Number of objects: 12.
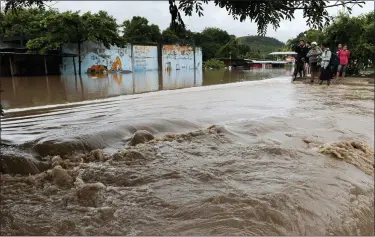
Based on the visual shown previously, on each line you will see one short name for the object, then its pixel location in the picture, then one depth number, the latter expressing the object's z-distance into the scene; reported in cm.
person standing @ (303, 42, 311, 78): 1290
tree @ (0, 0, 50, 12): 302
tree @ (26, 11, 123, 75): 2075
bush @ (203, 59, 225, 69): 4231
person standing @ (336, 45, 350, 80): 1319
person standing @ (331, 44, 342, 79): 1256
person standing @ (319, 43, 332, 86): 1157
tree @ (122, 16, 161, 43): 3341
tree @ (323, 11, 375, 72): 1495
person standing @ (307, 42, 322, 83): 1221
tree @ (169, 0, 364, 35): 262
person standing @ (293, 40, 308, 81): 1278
